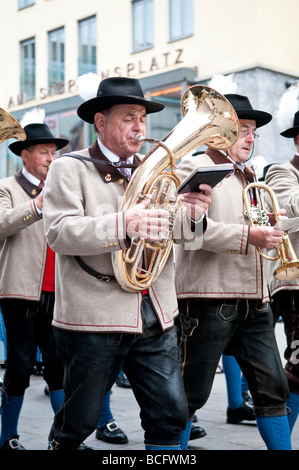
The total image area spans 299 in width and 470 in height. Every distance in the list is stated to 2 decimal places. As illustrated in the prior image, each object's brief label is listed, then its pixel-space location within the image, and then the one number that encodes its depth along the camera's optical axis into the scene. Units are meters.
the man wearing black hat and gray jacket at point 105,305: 3.16
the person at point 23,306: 4.66
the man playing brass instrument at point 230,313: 3.89
